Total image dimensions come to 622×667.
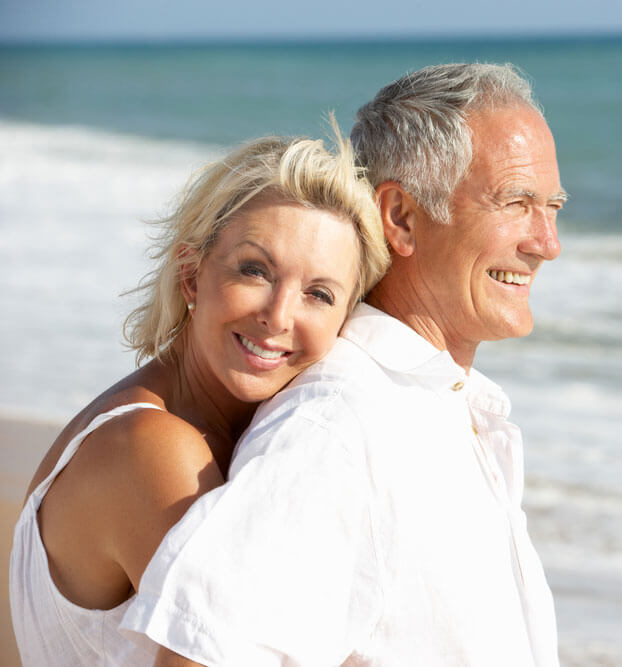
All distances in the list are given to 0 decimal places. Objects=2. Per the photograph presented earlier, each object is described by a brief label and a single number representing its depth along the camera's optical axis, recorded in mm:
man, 1575
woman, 1651
